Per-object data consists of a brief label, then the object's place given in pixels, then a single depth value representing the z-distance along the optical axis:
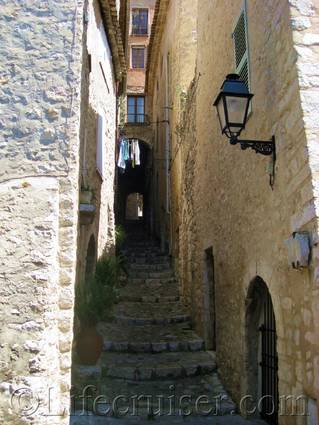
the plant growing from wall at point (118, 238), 12.71
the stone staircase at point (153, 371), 5.85
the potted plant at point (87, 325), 6.79
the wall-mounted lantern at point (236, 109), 4.31
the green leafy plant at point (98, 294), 7.22
